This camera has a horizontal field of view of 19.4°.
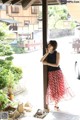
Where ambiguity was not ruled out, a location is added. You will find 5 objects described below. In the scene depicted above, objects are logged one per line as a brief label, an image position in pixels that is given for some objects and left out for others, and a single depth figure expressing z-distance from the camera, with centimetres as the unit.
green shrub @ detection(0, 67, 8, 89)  357
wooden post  359
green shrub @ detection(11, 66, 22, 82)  416
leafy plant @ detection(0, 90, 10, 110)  347
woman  365
